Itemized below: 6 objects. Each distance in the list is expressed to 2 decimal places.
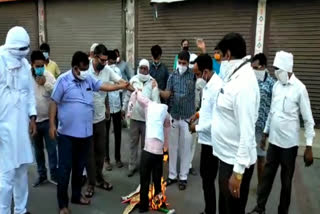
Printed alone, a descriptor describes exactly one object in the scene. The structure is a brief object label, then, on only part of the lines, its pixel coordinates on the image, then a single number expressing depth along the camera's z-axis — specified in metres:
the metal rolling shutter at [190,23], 7.01
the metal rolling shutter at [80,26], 8.64
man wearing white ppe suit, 3.26
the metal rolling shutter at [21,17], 10.05
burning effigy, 3.88
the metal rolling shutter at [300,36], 6.42
